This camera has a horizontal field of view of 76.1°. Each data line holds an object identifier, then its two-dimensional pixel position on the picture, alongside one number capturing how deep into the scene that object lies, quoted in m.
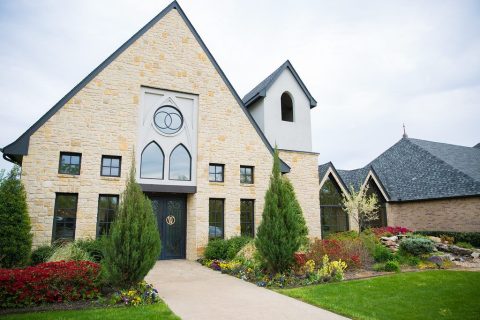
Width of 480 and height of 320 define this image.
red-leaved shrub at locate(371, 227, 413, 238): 17.32
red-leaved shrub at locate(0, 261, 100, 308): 6.35
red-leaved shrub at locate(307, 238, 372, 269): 10.57
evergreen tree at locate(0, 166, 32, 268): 8.77
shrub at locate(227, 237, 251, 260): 12.15
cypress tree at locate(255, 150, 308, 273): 9.22
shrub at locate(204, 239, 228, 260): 12.51
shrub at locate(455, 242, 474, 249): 16.08
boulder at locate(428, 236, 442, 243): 16.05
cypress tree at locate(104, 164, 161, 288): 7.18
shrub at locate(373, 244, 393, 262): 11.80
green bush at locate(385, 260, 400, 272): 10.55
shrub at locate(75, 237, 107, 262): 10.63
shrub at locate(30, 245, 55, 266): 10.12
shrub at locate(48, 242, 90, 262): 9.25
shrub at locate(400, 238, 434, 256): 12.37
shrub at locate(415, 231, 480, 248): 17.03
